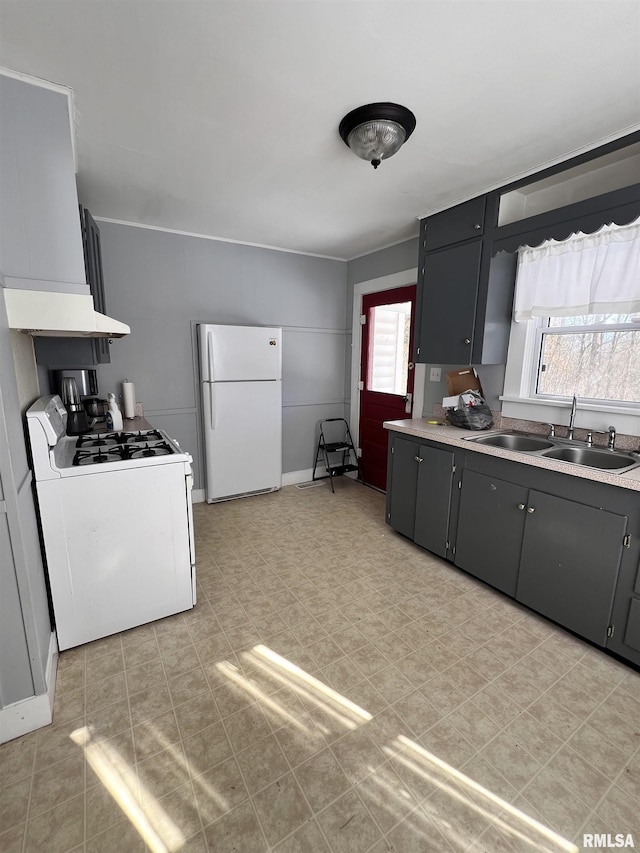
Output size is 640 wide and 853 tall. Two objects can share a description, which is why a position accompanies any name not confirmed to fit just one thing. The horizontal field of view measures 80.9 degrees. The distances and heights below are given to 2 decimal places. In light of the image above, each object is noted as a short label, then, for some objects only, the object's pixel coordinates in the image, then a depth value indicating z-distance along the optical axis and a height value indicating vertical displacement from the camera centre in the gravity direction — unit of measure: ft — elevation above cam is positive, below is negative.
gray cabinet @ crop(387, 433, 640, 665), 5.79 -3.22
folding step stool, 14.24 -3.34
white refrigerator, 11.36 -1.60
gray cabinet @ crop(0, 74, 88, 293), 4.90 +2.18
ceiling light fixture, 5.49 +3.42
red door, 12.23 -0.44
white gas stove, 5.78 -2.86
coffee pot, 8.72 -1.22
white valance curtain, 6.51 +1.57
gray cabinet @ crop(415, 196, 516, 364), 8.30 +1.58
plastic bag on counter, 8.87 -1.29
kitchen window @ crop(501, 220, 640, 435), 6.69 +0.55
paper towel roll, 10.44 -1.18
